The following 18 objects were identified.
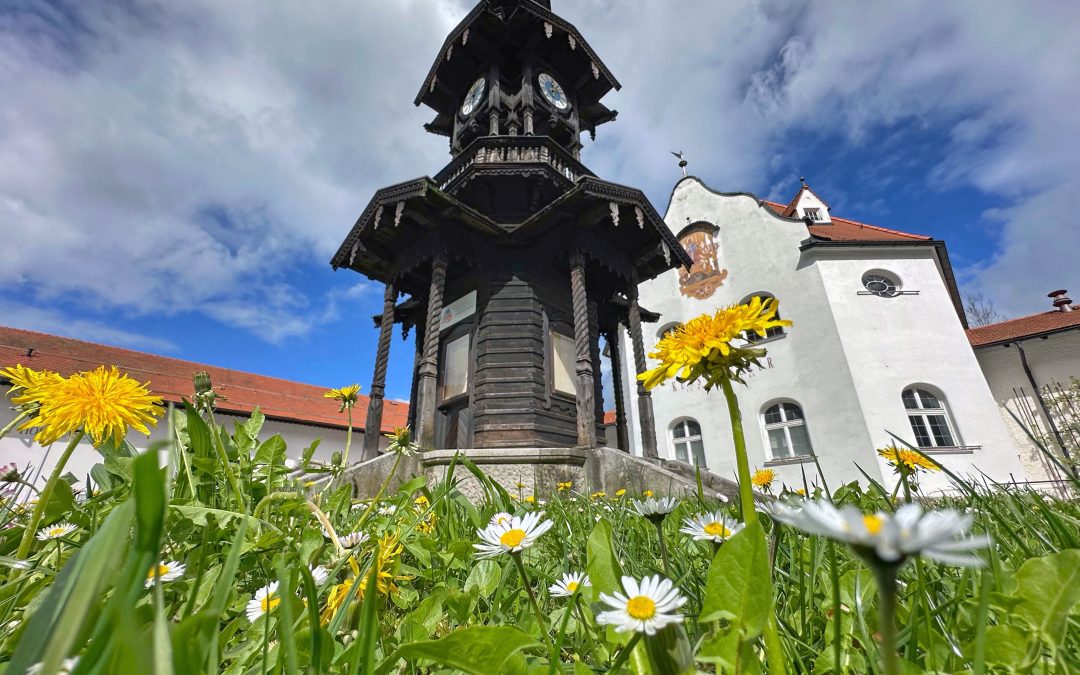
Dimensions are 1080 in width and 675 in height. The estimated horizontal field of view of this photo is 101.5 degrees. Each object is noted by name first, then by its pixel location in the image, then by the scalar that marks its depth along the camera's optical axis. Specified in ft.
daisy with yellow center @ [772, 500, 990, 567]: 0.94
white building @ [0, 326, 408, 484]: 40.24
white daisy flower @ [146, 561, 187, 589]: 2.84
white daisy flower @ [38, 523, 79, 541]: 3.73
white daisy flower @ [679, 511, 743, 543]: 2.57
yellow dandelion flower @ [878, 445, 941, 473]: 3.87
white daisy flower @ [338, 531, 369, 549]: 3.50
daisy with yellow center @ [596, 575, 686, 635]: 1.61
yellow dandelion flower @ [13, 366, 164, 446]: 3.42
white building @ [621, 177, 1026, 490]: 36.65
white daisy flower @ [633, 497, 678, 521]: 2.81
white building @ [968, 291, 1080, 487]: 37.06
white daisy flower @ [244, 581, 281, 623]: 2.76
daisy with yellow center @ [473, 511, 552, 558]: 2.36
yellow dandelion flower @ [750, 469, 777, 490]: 5.36
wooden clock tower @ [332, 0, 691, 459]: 22.61
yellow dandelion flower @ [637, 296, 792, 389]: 2.71
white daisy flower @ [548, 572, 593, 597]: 2.69
